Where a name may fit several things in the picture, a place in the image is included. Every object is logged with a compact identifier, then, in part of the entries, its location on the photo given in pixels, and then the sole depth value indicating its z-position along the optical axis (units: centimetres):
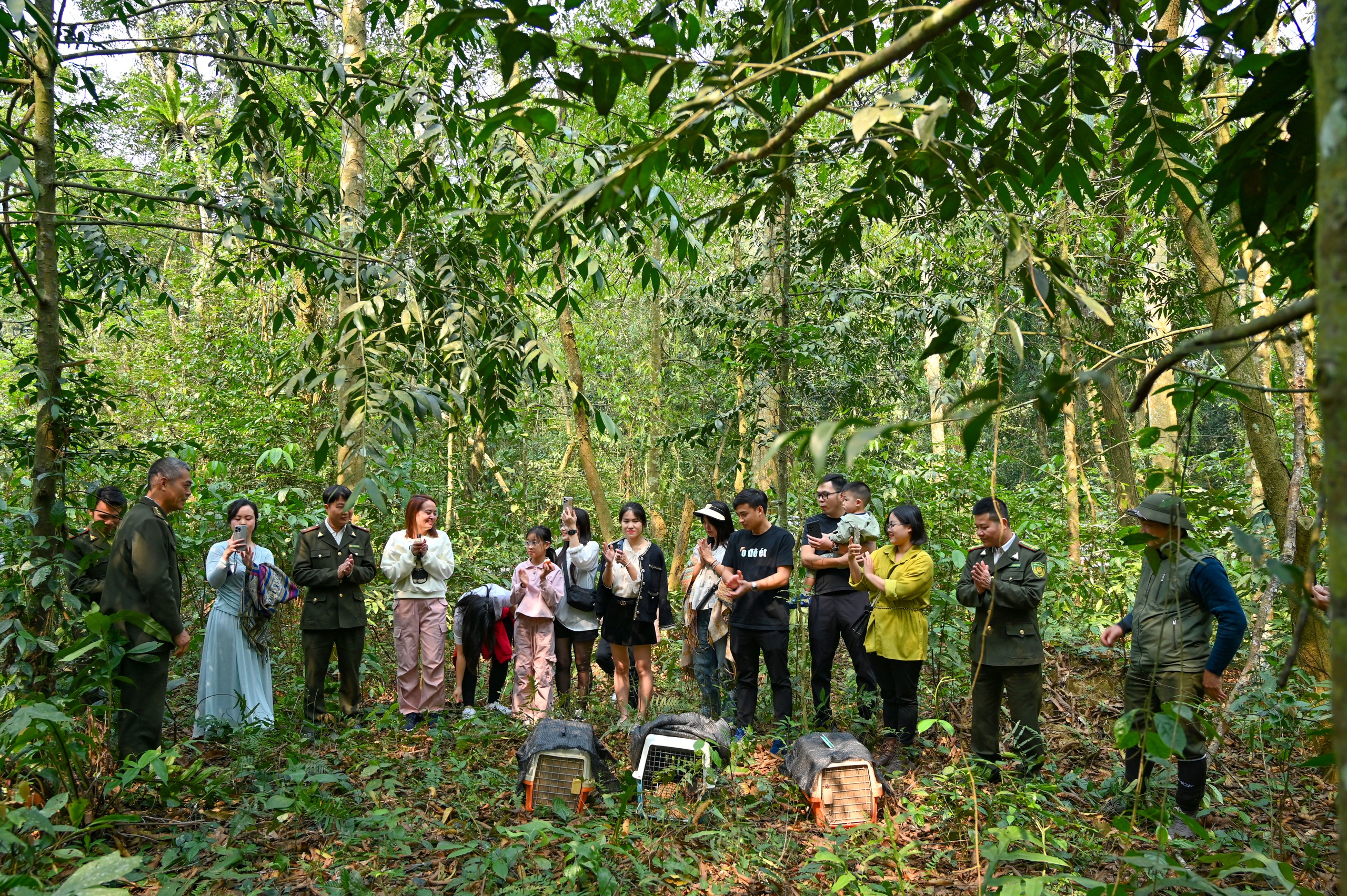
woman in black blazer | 655
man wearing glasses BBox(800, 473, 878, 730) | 596
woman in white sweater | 651
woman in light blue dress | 605
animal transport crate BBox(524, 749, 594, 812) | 476
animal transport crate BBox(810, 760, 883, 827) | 451
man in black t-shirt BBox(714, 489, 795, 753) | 595
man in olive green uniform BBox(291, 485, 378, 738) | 625
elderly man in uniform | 466
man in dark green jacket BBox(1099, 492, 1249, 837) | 438
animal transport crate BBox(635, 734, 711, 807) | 468
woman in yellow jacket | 560
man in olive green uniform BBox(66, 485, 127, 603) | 484
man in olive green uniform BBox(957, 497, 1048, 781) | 514
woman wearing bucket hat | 641
